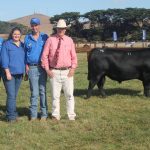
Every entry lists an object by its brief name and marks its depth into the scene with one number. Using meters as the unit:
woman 7.94
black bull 11.18
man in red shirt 7.84
